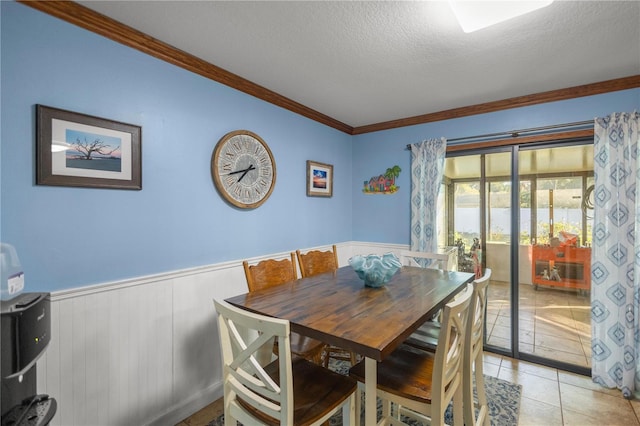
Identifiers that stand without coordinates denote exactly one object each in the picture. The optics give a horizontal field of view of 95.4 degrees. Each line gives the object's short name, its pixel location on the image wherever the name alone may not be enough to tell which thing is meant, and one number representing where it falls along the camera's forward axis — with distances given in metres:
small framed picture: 3.17
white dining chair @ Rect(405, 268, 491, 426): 1.55
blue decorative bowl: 1.91
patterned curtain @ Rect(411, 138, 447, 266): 3.12
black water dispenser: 0.98
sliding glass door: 2.68
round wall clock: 2.27
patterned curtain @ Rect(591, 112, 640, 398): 2.27
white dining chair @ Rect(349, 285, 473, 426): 1.23
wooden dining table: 1.21
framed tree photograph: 1.48
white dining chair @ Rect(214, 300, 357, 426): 1.10
